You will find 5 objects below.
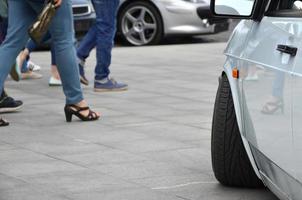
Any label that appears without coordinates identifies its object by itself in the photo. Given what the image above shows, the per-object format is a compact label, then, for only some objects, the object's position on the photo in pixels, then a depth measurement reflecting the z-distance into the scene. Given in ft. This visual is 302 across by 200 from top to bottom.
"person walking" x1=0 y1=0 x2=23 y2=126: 33.25
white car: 16.35
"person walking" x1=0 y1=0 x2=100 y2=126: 30.21
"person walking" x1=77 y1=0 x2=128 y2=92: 37.93
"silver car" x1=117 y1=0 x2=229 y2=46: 61.29
